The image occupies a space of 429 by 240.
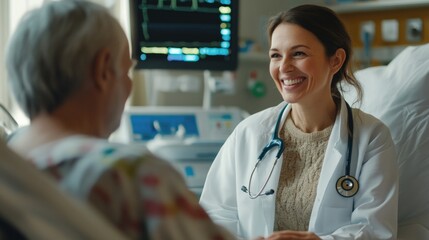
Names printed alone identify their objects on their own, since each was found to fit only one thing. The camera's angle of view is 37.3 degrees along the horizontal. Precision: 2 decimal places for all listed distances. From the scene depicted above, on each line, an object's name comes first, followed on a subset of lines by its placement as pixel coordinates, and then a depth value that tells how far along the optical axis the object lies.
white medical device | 2.64
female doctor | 1.74
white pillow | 1.94
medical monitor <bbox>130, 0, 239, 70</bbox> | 2.95
